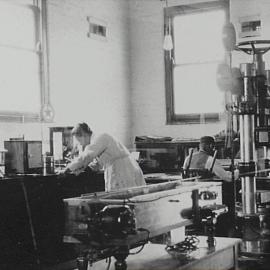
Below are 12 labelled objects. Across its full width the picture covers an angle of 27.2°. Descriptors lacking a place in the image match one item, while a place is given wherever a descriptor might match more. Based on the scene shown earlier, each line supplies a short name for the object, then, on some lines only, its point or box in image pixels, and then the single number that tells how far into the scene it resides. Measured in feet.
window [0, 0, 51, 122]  22.08
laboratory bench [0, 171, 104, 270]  16.96
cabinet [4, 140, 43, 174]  18.70
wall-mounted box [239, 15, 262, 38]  26.73
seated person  19.81
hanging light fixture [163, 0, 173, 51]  25.08
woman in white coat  18.60
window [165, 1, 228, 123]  28.35
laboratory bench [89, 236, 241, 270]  12.22
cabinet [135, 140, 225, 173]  26.08
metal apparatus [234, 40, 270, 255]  11.40
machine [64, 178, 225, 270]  9.82
